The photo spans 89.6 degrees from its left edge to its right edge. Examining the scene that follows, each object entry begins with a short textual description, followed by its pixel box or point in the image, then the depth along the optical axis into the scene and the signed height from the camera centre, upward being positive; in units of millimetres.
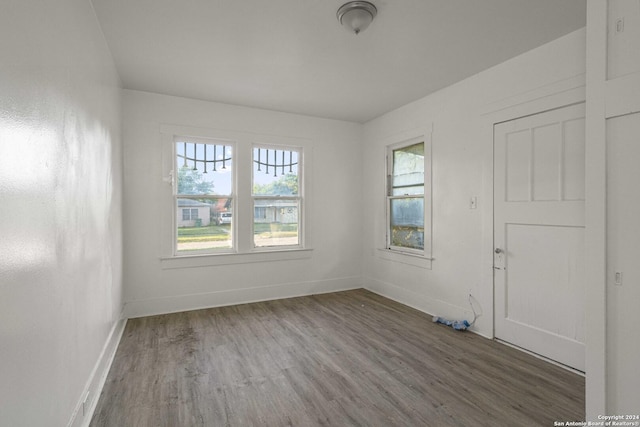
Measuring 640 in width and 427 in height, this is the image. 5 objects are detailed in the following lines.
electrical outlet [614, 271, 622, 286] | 1711 -354
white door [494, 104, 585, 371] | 2631 -192
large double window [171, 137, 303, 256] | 4238 +224
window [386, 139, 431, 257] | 4152 +186
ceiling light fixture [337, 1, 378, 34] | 2266 +1428
